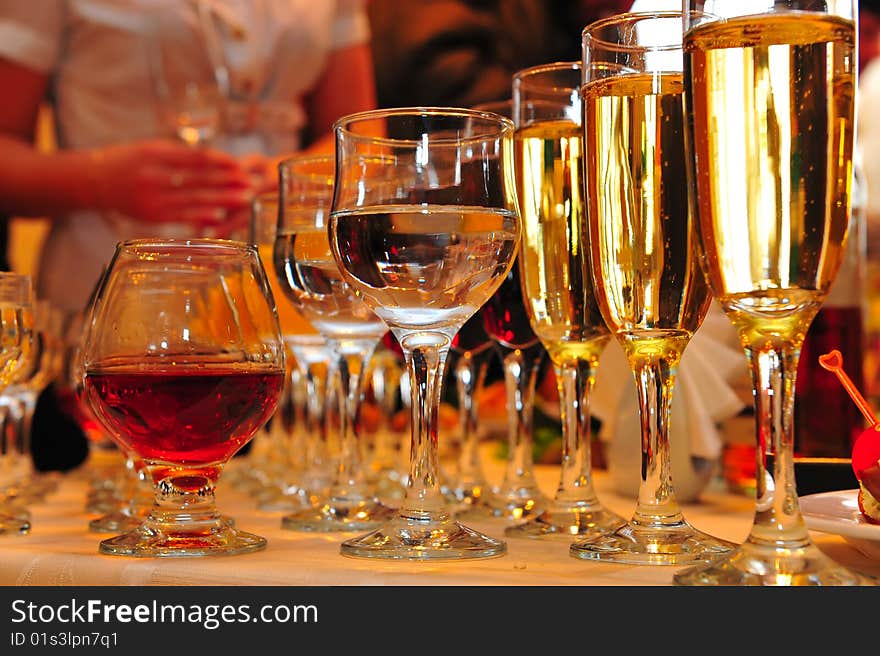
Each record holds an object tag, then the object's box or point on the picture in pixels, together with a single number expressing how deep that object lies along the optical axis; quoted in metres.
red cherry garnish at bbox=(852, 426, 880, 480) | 0.89
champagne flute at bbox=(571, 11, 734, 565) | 0.90
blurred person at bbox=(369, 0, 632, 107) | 3.82
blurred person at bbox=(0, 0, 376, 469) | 1.64
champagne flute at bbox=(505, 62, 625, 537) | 0.97
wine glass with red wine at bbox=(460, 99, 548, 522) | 1.04
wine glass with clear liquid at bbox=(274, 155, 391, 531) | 1.02
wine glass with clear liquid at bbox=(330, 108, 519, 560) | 0.90
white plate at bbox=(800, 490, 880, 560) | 0.84
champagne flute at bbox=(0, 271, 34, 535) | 1.01
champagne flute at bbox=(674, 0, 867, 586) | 0.82
